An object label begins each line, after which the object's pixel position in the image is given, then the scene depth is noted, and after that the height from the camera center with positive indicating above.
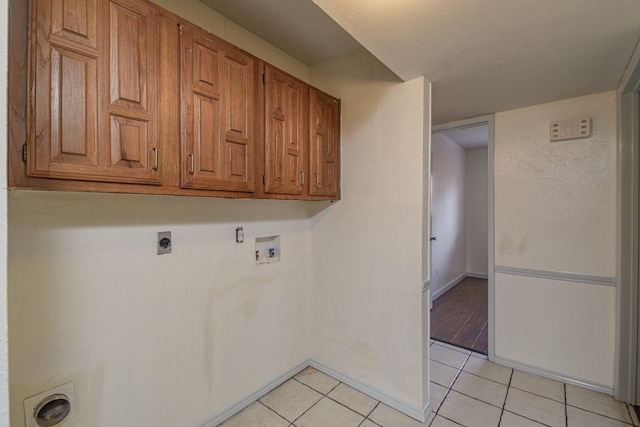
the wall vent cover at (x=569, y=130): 2.06 +0.63
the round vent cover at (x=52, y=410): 1.16 -0.85
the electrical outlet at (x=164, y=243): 1.50 -0.16
